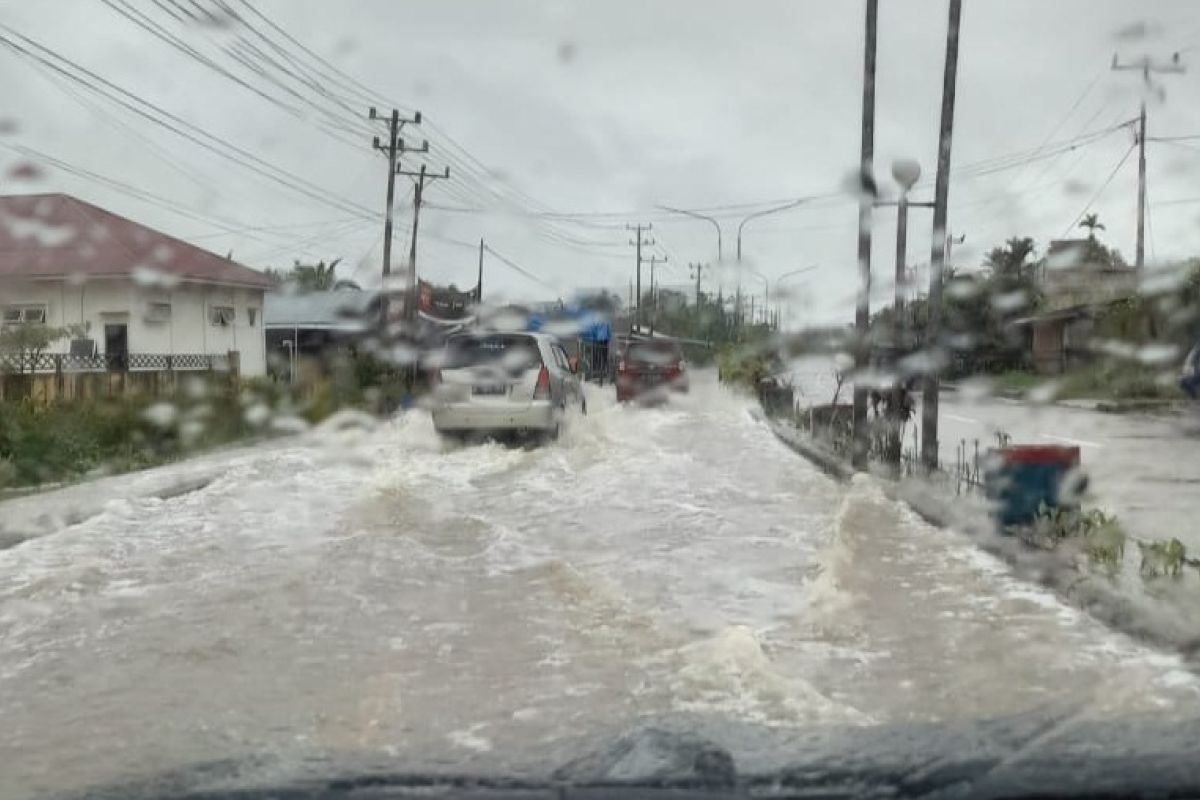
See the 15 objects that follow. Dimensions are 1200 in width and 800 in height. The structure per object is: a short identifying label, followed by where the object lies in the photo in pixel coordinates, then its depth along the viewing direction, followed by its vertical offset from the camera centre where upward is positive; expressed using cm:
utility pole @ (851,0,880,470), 1668 +146
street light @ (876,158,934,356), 1475 +157
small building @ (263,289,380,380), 2486 +65
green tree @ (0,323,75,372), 1391 +16
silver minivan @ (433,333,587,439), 1842 -24
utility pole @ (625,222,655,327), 5275 +206
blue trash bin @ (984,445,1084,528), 1074 -71
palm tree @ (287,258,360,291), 2750 +159
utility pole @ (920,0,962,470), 1418 +139
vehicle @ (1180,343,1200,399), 1553 +8
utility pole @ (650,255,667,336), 5353 +227
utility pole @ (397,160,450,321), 2695 +203
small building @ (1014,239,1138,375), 1753 +89
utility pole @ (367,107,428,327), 2618 +359
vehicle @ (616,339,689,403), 3394 +0
